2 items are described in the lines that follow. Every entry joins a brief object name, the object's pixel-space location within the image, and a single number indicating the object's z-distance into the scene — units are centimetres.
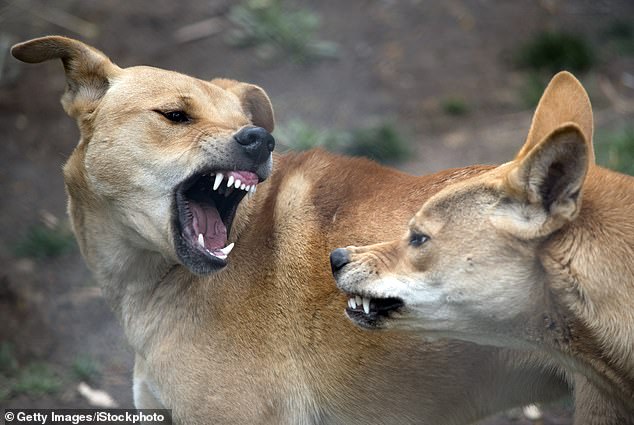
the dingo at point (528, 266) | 628
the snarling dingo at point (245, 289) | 750
